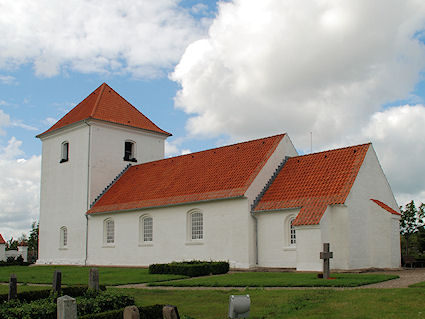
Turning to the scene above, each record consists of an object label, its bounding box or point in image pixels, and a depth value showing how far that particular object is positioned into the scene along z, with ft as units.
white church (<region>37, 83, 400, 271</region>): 73.97
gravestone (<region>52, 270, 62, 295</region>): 39.70
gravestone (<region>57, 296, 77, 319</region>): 23.32
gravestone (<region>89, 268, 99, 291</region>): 39.78
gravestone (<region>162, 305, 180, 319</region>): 24.27
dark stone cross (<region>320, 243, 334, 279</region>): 56.39
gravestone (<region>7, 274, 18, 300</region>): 37.32
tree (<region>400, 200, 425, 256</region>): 120.26
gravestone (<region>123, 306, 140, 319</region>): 23.35
